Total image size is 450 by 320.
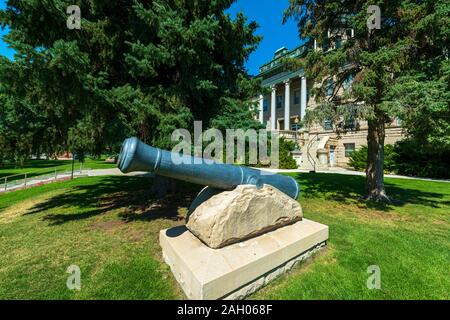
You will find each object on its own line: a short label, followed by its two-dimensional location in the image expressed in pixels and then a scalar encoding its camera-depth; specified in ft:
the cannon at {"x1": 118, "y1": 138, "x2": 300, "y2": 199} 8.55
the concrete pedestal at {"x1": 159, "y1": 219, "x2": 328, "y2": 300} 8.65
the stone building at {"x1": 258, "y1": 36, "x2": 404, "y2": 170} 68.44
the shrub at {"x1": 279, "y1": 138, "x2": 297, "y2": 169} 64.44
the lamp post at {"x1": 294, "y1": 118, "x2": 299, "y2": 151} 70.17
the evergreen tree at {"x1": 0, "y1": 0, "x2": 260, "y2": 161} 13.92
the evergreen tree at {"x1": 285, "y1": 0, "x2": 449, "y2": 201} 18.58
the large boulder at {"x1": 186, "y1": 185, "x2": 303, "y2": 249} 10.56
